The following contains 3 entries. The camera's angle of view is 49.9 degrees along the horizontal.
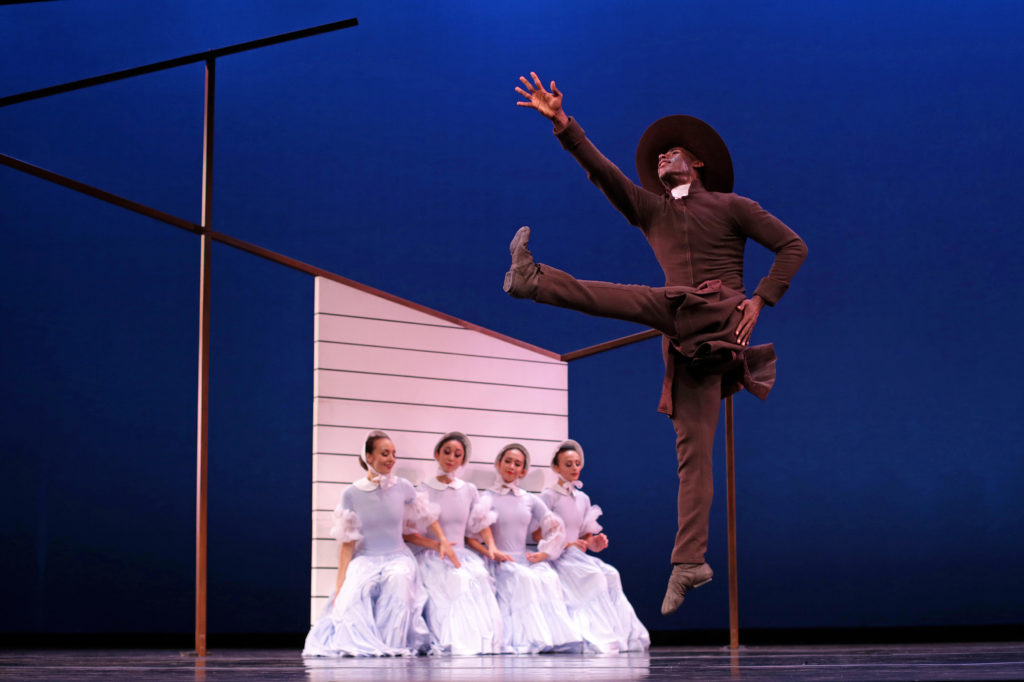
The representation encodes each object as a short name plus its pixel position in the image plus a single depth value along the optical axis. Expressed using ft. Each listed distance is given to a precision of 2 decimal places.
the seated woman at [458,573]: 17.13
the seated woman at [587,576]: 18.63
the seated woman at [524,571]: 17.98
